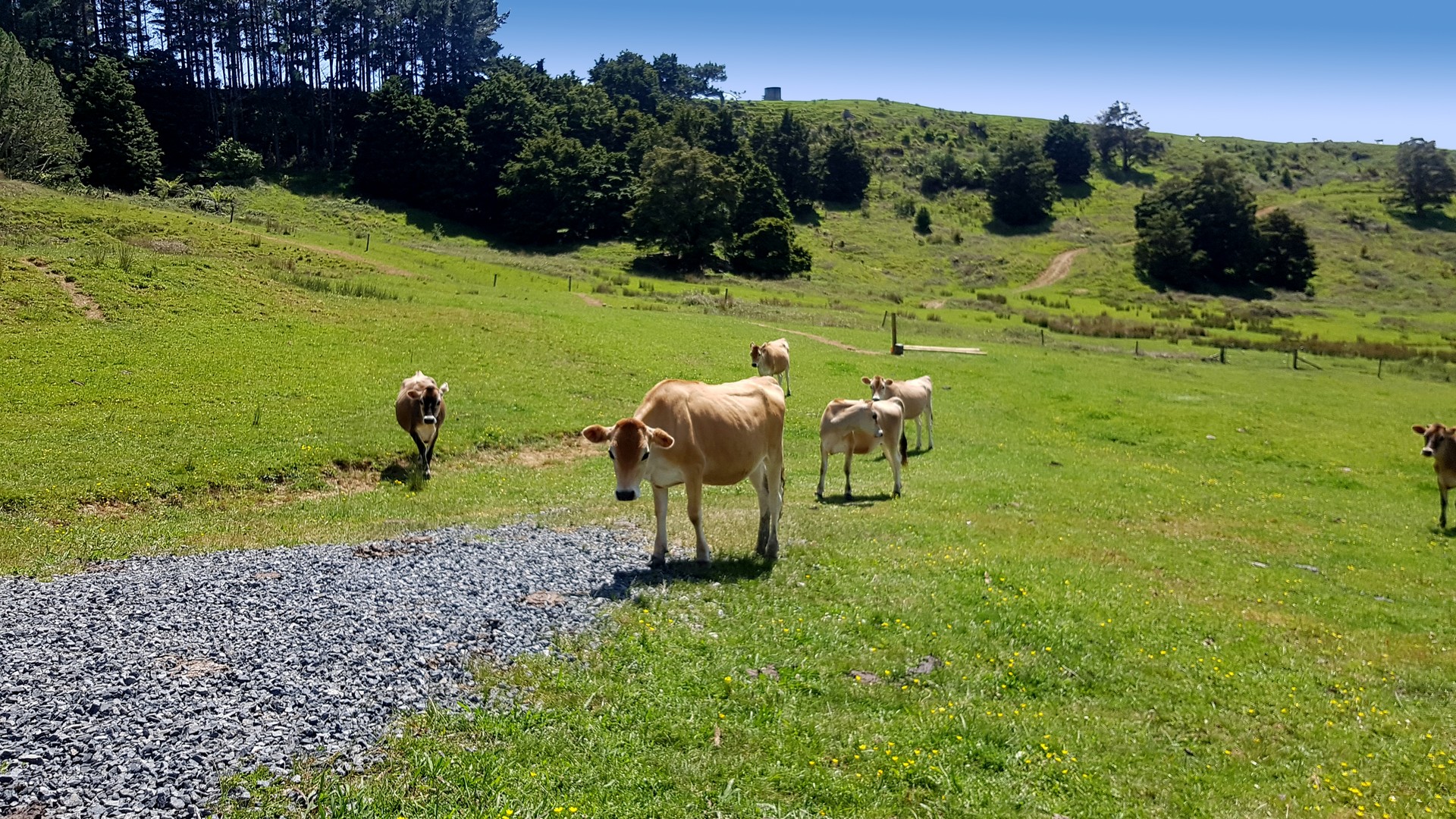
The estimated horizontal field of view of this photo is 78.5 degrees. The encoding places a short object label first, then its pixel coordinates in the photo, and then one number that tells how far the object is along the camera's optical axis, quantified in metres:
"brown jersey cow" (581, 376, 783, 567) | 12.58
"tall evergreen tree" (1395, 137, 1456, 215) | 142.62
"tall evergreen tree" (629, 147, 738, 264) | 92.19
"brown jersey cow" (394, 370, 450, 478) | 22.00
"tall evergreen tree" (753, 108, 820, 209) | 138.75
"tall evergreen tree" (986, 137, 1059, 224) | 138.62
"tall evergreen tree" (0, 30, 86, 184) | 73.00
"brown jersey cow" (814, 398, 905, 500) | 22.06
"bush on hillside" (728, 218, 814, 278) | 94.50
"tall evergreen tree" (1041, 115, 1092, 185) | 163.38
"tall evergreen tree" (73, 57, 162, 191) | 87.50
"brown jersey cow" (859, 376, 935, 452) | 28.59
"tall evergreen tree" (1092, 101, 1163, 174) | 182.88
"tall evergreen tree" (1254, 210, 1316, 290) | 112.00
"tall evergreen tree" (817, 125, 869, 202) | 142.75
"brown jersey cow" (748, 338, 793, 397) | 36.09
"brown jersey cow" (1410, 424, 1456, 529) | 24.08
